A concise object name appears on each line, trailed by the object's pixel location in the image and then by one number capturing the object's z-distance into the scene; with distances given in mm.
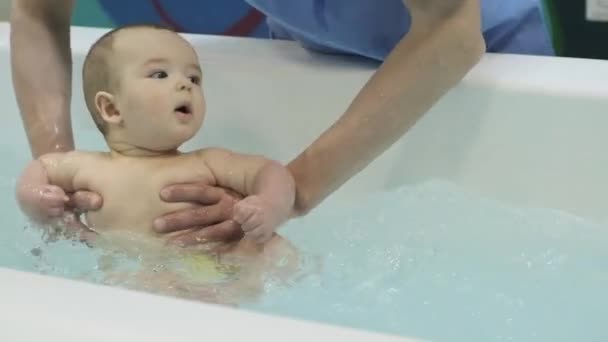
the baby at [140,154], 2099
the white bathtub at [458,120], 2293
